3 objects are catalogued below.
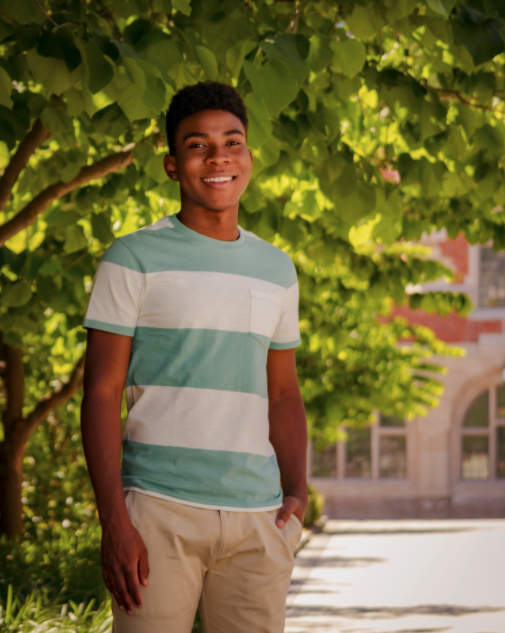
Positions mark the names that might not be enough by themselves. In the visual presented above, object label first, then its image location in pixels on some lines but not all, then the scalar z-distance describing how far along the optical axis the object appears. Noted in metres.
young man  4.01
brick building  40.42
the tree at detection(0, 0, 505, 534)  4.99
